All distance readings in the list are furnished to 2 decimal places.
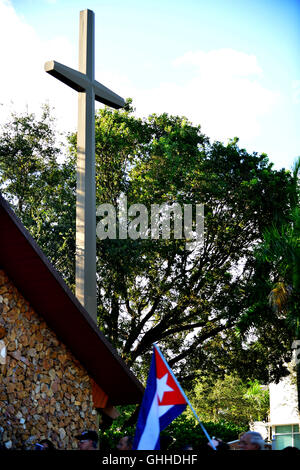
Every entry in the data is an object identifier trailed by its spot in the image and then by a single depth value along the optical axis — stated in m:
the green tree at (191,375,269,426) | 41.72
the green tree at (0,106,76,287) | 20.78
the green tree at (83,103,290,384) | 20.70
